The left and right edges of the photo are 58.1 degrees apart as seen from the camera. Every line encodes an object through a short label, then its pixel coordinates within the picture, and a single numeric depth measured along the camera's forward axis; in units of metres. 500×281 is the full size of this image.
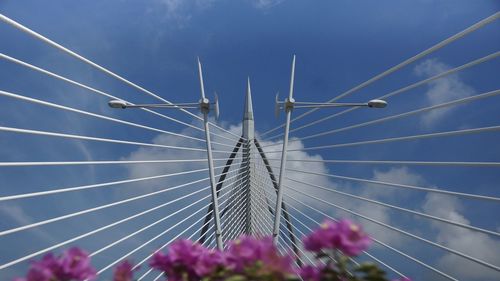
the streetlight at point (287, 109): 6.61
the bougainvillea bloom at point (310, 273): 1.27
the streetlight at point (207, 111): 6.68
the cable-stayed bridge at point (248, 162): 4.02
